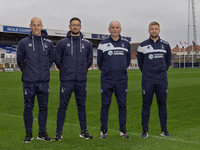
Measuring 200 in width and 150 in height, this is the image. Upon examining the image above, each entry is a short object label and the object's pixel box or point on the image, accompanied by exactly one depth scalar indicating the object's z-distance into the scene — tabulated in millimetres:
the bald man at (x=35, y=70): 5535
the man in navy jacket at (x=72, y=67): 5699
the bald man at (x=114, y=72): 5871
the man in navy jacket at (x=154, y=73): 5918
